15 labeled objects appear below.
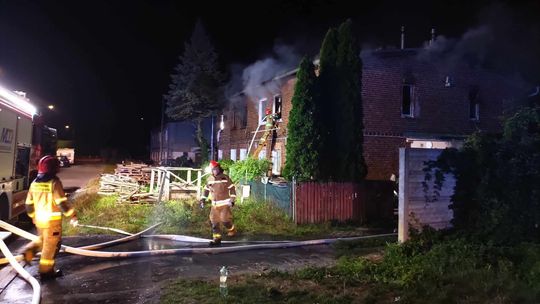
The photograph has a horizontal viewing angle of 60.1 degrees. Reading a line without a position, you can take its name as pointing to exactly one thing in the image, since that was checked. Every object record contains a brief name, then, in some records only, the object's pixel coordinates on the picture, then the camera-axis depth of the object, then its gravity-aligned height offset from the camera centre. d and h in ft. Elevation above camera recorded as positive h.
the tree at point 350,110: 43.39 +6.58
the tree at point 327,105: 44.32 +7.20
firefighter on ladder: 64.90 +7.33
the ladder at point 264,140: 64.64 +5.22
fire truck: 30.19 +1.40
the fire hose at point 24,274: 17.72 -4.55
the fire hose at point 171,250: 25.18 -4.33
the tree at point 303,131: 43.50 +4.46
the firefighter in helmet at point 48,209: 21.59 -1.85
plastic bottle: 17.79 -4.14
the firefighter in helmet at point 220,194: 31.27 -1.21
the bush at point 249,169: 52.80 +0.87
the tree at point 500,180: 23.26 +0.24
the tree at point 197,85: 107.24 +21.26
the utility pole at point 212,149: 99.60 +5.77
